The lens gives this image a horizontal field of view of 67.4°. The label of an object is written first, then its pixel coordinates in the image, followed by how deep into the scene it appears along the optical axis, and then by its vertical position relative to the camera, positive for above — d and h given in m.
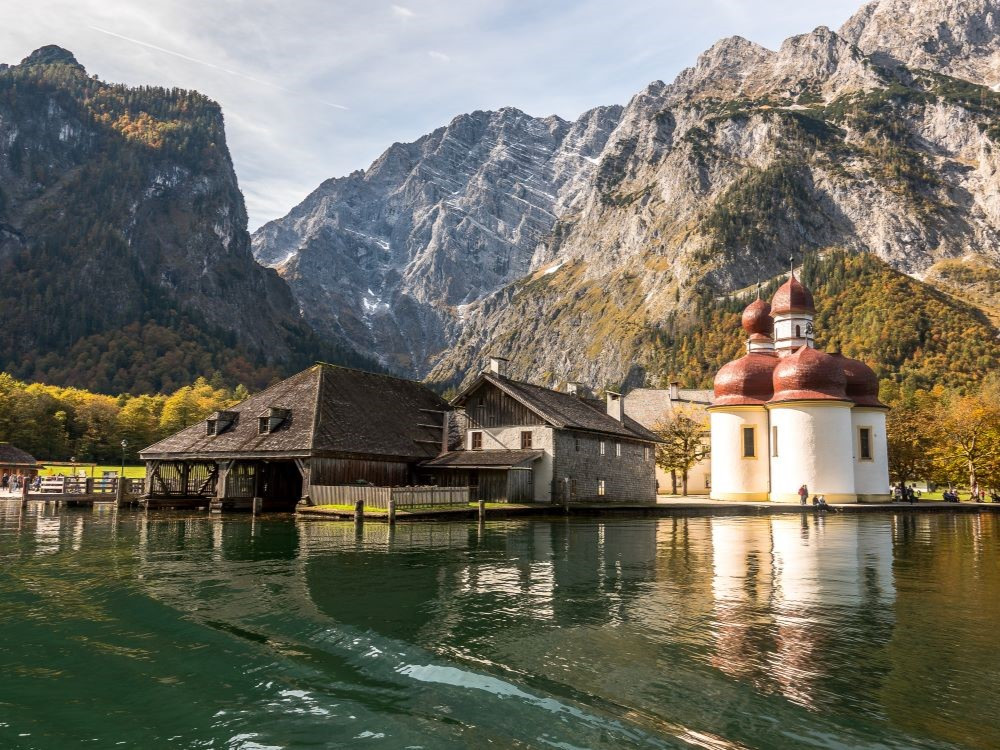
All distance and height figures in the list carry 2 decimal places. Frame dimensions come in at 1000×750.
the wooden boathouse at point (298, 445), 44.53 +0.67
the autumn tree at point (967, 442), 73.19 +1.99
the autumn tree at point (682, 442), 75.31 +1.77
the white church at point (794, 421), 57.88 +3.21
